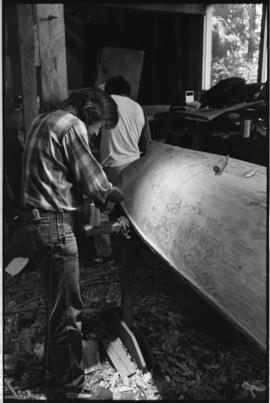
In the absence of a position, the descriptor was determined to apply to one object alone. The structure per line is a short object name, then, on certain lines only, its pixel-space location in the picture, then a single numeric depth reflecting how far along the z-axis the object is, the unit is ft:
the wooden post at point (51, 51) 10.09
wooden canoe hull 5.92
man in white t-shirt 13.43
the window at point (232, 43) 18.03
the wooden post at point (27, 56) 11.22
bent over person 7.83
